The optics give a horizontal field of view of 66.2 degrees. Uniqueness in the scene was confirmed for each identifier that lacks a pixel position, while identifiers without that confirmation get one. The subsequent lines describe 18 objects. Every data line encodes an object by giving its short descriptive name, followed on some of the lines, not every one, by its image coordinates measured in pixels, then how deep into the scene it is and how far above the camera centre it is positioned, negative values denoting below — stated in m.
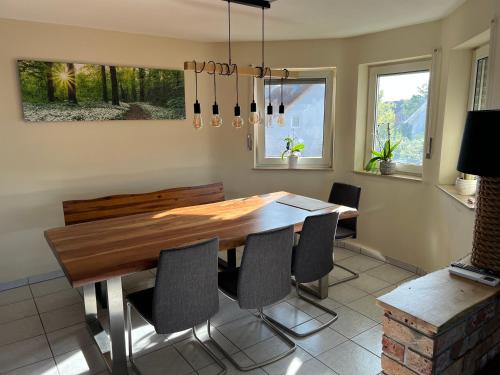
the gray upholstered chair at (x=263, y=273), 2.16 -0.89
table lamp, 1.48 -0.21
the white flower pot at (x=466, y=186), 2.88 -0.51
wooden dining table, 2.01 -0.72
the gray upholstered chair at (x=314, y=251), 2.50 -0.88
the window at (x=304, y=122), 4.23 -0.02
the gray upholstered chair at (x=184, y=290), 1.91 -0.87
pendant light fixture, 2.62 +0.35
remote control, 1.52 -0.63
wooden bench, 3.11 -0.73
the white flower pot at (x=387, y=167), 3.80 -0.47
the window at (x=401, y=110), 3.57 +0.08
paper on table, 3.08 -0.69
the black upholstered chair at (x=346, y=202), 3.42 -0.76
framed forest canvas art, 3.27 +0.27
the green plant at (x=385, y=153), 3.79 -0.34
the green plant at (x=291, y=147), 4.31 -0.30
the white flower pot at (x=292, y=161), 4.27 -0.45
